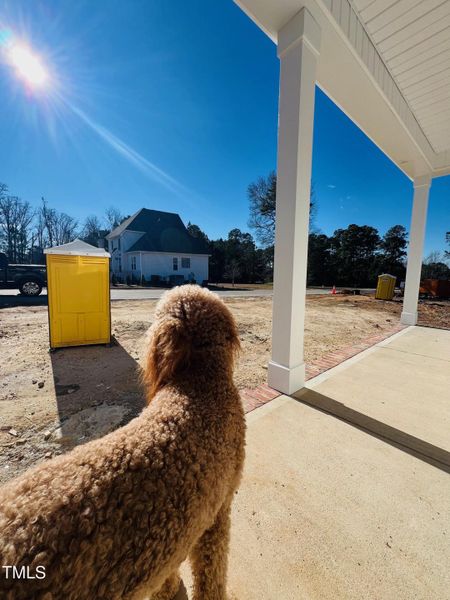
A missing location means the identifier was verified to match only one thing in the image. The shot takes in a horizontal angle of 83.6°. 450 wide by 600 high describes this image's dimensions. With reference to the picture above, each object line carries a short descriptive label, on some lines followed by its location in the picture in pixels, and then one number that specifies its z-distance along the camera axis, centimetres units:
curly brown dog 46
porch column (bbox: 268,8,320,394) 228
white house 2231
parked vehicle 1059
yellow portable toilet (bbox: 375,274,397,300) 1227
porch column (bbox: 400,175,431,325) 562
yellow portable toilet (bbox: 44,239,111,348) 375
